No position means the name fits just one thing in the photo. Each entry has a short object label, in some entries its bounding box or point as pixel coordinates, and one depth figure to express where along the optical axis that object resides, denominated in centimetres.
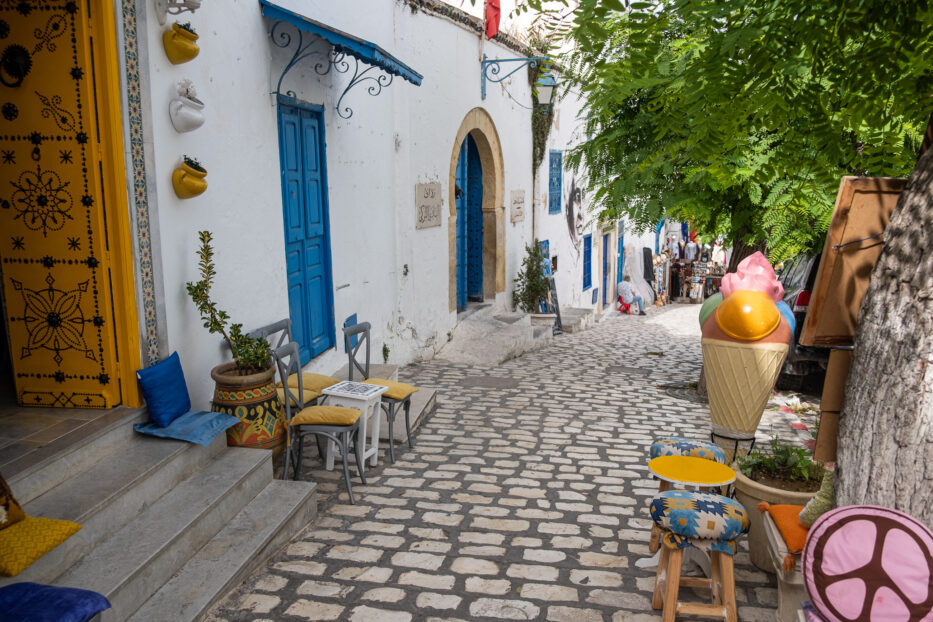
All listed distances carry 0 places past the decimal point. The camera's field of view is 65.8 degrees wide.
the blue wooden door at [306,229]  648
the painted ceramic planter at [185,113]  463
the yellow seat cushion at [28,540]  300
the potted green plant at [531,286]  1347
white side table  523
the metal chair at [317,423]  489
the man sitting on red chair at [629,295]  2255
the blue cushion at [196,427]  432
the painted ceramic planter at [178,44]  454
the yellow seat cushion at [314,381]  580
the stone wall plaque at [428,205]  953
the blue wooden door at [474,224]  1255
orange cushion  311
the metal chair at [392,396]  573
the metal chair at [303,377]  564
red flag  1132
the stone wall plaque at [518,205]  1355
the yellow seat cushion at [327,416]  489
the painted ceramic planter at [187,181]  467
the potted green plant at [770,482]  377
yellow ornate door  407
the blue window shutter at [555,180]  1612
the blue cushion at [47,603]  242
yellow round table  357
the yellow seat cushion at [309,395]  559
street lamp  1346
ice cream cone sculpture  393
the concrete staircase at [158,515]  331
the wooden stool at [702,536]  330
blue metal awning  570
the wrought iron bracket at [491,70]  1164
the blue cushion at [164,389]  434
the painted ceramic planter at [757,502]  375
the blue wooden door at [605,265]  2195
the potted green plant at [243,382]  471
